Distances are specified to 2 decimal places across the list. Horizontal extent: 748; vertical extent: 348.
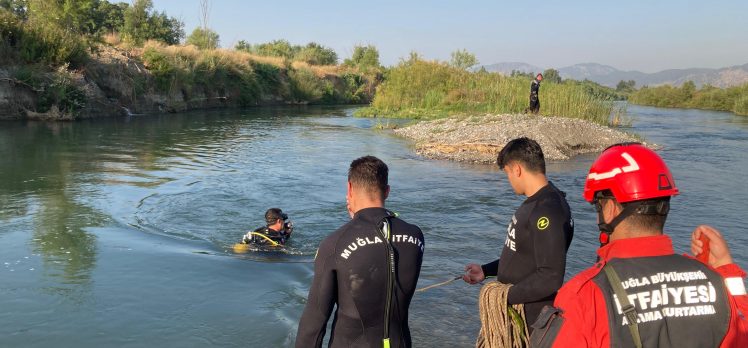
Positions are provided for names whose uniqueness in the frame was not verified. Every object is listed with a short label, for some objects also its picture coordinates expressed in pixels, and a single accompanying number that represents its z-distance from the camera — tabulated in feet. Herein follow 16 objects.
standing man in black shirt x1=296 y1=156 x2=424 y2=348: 9.52
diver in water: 27.61
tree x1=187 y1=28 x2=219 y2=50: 160.97
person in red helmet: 6.29
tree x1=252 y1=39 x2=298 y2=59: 242.29
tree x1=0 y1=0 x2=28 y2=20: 136.55
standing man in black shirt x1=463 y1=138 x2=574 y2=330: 10.82
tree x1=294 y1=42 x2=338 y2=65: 245.86
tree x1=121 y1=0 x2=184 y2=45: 167.43
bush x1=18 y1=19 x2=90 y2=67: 90.02
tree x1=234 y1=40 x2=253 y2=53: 247.40
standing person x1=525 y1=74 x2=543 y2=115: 80.14
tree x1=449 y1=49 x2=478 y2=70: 144.87
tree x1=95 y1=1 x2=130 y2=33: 168.55
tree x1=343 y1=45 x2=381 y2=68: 252.21
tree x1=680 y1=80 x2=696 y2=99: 213.05
